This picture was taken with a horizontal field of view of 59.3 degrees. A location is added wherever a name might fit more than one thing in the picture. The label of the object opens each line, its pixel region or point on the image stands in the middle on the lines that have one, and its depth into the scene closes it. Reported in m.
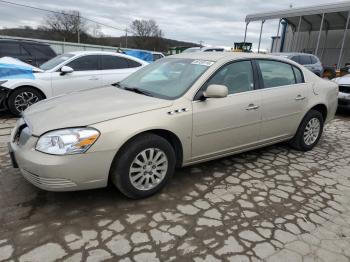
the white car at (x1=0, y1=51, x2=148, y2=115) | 6.37
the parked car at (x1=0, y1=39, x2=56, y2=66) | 8.73
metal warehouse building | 19.25
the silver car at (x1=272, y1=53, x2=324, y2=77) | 13.30
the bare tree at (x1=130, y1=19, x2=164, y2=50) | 44.03
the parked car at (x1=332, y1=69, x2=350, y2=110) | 7.78
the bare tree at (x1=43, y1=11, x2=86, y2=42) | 43.19
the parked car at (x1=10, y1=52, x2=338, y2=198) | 2.76
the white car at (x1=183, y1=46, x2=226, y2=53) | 16.44
